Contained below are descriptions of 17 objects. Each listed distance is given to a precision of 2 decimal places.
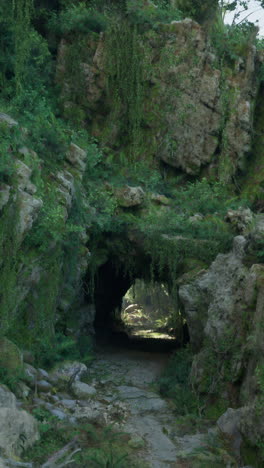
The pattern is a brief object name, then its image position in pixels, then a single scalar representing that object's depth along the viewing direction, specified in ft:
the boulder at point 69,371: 33.88
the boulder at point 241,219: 42.82
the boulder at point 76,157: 43.65
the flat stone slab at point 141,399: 35.01
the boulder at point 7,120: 33.36
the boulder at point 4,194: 29.22
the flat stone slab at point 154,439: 26.03
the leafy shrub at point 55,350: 34.14
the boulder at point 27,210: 30.70
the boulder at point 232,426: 26.61
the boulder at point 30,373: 29.30
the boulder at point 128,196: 48.98
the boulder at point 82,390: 33.70
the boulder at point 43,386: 30.66
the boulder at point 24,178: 32.32
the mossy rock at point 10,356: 28.14
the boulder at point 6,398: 23.91
